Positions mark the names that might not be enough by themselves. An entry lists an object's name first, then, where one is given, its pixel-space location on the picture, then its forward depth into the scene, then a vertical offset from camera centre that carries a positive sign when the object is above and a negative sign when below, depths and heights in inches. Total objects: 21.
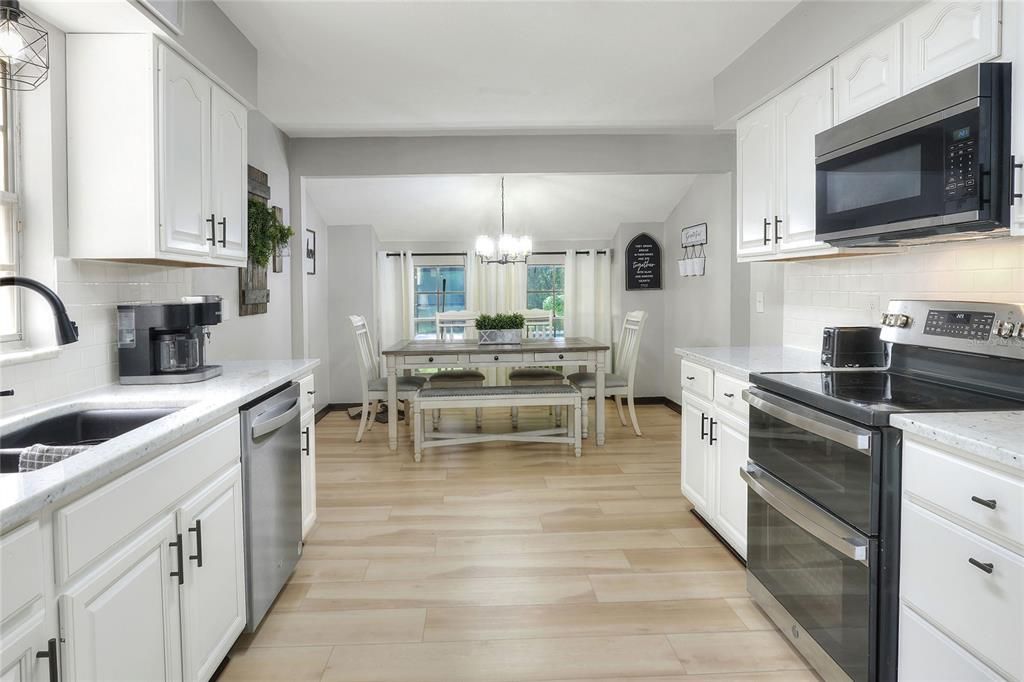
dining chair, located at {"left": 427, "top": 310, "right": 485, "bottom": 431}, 214.7 -6.2
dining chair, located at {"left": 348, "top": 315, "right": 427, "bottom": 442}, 207.2 -19.8
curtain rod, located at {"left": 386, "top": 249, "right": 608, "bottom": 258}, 277.1 +29.2
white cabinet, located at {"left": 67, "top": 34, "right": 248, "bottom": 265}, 84.7 +23.4
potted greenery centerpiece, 209.3 -2.5
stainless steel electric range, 66.1 -17.4
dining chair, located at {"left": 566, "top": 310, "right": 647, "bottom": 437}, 210.1 -18.8
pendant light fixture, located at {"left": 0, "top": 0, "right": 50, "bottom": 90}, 74.0 +31.6
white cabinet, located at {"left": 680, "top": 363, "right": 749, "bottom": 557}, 107.4 -25.3
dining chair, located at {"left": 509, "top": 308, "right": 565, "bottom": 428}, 223.3 -18.9
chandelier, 217.5 +25.2
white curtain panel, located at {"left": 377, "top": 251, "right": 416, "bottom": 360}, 273.3 +10.6
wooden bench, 188.2 -23.9
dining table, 197.2 -11.2
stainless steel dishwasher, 86.4 -25.3
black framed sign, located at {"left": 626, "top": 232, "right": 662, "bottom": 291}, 267.9 +24.0
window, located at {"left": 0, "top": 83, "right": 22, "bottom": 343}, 78.3 +12.4
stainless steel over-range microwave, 68.4 +18.6
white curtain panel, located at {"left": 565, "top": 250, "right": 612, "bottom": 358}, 277.4 +12.1
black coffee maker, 93.1 -3.0
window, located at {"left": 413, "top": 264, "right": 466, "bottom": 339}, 281.6 +13.0
